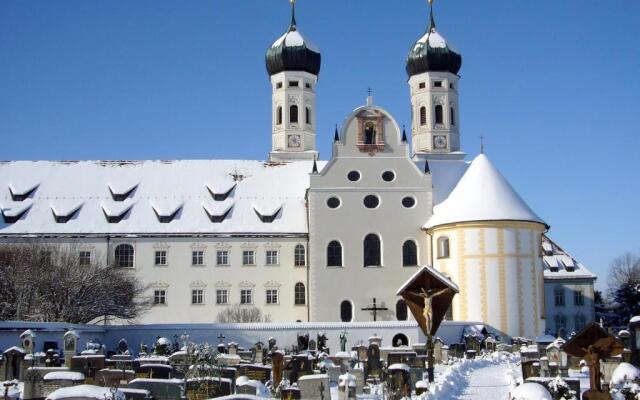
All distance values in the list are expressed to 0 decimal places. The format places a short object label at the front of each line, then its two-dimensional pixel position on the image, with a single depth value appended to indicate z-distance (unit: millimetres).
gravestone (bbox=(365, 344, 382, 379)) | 28125
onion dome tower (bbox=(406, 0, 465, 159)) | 58000
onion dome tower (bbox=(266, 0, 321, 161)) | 58438
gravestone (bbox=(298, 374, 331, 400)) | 20391
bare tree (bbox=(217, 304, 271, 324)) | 50000
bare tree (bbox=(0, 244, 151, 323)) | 44531
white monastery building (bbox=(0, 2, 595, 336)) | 48031
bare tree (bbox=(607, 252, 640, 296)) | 83188
